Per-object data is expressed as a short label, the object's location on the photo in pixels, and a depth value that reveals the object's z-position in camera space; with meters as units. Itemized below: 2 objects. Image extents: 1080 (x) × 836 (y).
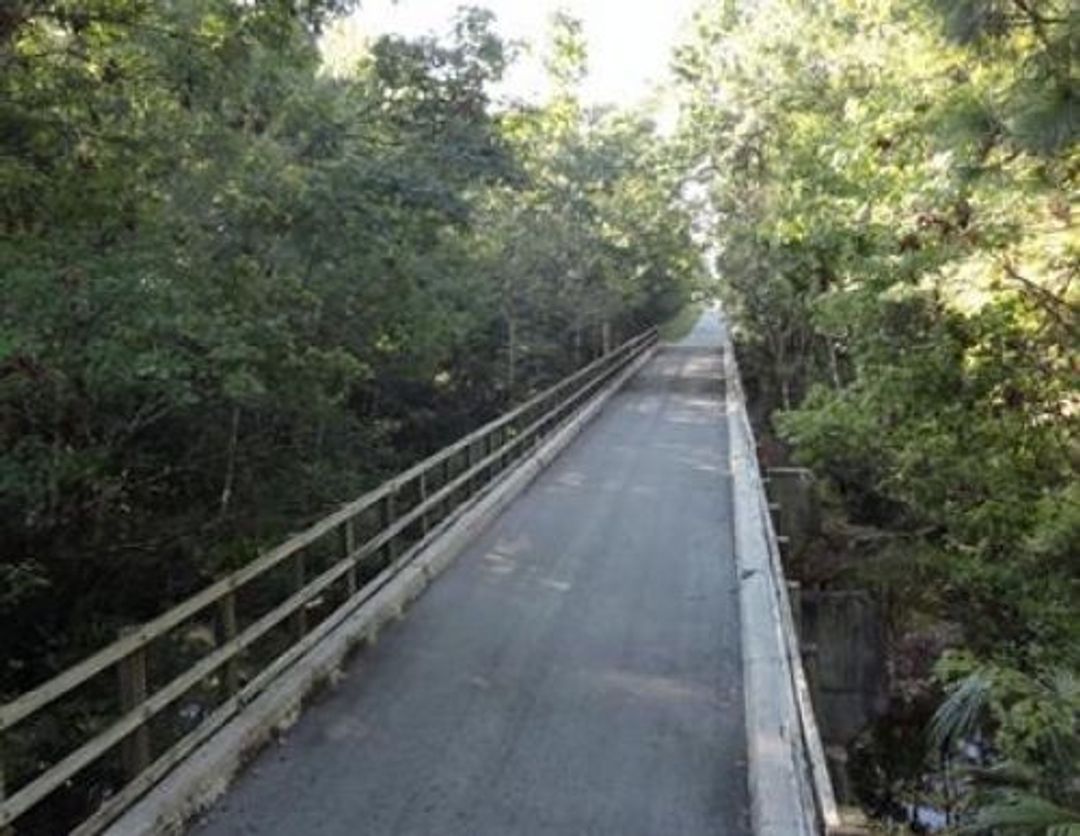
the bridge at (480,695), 6.28
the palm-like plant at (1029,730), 7.93
